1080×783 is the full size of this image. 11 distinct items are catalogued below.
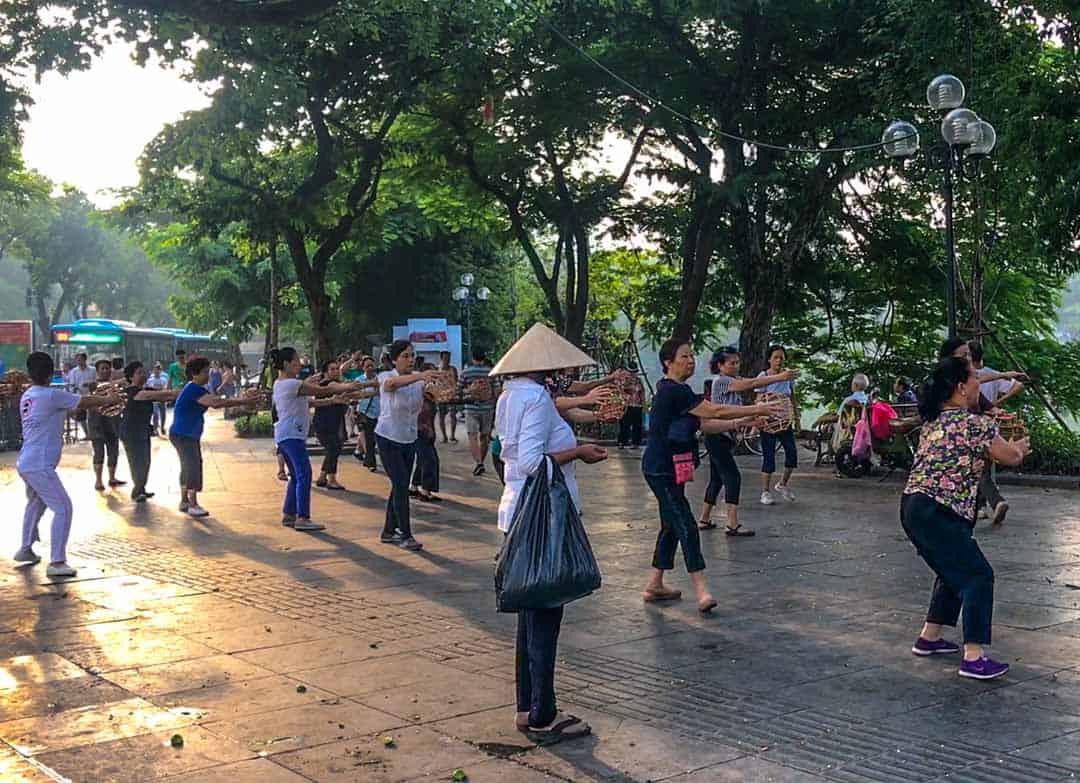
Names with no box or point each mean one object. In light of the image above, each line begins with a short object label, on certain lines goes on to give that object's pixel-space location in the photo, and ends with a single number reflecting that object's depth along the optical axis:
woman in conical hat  5.73
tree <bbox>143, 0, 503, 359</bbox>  19.28
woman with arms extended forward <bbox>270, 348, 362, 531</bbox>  12.96
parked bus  47.81
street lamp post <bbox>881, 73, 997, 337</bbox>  14.03
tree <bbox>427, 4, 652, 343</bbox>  22.30
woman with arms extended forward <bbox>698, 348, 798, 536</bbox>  11.71
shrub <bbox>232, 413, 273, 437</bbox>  29.59
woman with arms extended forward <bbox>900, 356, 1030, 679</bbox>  6.58
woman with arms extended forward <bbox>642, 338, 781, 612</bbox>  8.35
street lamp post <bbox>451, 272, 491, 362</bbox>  37.81
